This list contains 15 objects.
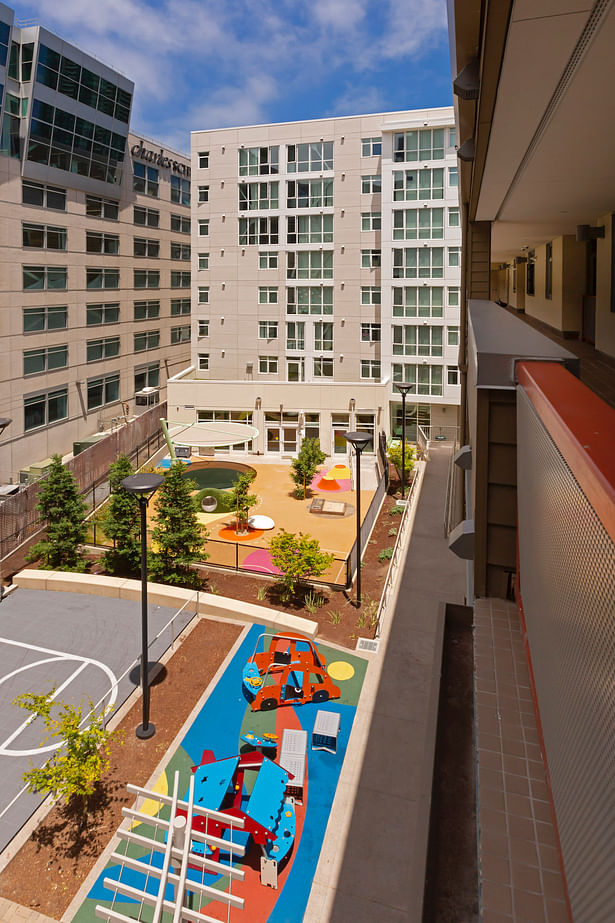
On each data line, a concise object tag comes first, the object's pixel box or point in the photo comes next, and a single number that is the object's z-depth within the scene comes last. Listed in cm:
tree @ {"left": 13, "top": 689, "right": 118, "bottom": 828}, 941
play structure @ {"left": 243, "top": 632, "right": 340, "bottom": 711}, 1266
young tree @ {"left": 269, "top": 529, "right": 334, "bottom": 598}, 1770
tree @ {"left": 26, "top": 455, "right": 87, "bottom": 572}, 1990
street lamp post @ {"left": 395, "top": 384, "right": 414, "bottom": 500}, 2905
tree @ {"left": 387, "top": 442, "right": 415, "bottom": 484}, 3125
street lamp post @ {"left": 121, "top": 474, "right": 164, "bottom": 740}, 1112
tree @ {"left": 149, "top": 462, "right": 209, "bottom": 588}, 1844
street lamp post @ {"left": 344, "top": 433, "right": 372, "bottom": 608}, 1662
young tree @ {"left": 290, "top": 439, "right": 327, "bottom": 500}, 3036
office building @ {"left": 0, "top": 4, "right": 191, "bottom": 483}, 3284
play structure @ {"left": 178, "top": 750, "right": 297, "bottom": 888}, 894
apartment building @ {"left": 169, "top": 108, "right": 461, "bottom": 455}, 3738
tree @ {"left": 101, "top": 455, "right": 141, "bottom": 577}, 1934
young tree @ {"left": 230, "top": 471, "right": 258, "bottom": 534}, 2512
